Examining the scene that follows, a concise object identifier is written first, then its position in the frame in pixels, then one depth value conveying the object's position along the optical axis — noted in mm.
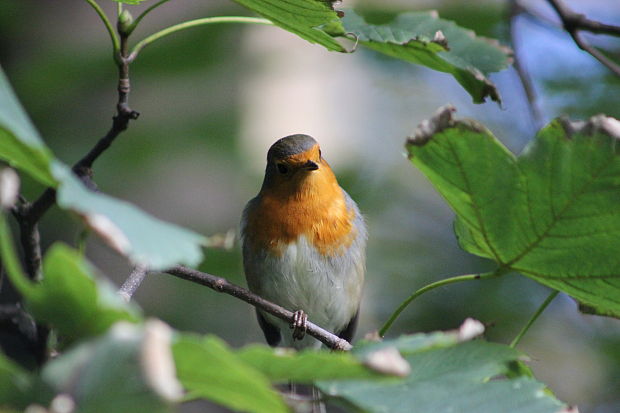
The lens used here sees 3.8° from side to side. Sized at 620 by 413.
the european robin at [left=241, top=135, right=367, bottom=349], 4210
